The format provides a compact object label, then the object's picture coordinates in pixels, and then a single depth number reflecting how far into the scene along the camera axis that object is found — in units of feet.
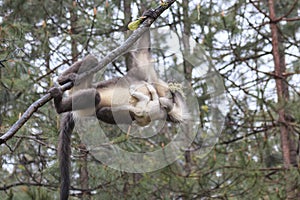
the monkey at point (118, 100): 19.18
